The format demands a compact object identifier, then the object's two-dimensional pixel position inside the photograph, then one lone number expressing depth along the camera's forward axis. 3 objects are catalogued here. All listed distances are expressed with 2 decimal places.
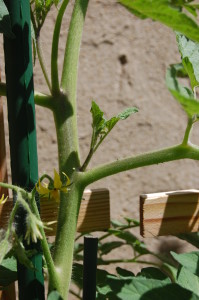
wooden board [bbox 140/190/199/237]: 0.66
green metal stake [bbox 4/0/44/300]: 0.55
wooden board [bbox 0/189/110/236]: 0.66
